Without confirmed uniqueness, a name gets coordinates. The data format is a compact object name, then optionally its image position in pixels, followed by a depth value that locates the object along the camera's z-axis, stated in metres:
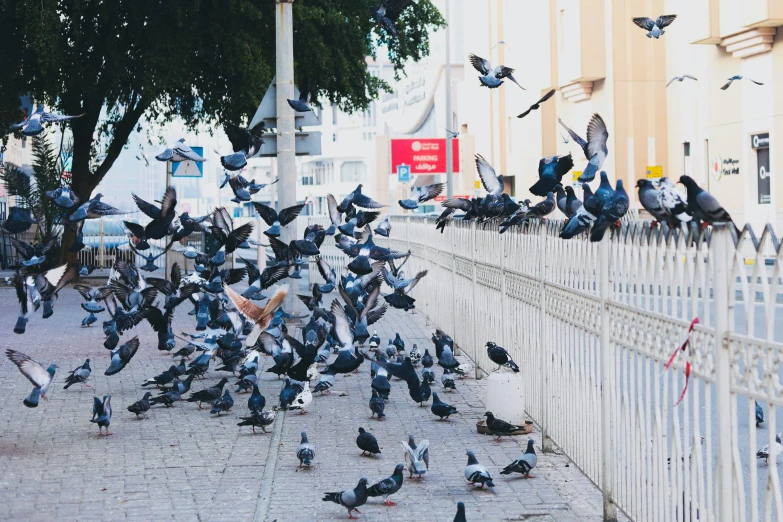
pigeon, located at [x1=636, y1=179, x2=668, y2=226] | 10.46
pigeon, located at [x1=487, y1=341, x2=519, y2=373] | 18.04
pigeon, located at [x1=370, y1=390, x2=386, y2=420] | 18.86
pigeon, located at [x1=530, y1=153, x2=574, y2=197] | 16.02
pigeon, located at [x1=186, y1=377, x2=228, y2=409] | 20.02
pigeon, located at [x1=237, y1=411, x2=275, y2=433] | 17.89
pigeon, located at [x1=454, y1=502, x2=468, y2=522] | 11.51
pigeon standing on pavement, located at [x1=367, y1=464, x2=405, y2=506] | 13.20
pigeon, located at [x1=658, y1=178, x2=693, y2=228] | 10.02
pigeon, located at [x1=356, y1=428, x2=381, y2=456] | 15.97
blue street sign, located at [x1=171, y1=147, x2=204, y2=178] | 45.76
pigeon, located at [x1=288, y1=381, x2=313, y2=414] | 19.67
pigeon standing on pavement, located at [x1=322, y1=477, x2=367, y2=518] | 12.72
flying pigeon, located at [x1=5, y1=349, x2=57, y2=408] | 17.28
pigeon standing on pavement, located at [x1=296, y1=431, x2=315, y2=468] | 15.24
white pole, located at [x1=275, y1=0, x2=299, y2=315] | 31.06
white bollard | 17.56
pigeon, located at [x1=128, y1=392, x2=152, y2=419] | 18.99
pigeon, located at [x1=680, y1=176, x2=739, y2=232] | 9.16
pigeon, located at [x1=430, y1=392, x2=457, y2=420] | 18.61
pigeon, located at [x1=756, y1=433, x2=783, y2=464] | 12.68
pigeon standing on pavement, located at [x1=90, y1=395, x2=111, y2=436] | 17.65
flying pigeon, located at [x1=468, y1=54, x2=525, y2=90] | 22.06
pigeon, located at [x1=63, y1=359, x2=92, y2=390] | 21.56
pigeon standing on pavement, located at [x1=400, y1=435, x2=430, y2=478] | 14.64
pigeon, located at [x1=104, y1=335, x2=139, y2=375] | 21.64
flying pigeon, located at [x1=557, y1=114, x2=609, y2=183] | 15.00
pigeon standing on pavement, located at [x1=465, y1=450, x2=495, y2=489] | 13.92
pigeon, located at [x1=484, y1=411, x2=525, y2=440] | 16.97
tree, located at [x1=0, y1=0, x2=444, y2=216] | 45.33
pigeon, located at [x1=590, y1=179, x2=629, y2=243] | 11.66
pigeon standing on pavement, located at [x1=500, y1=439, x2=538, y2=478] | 14.45
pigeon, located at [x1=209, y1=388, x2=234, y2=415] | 19.70
